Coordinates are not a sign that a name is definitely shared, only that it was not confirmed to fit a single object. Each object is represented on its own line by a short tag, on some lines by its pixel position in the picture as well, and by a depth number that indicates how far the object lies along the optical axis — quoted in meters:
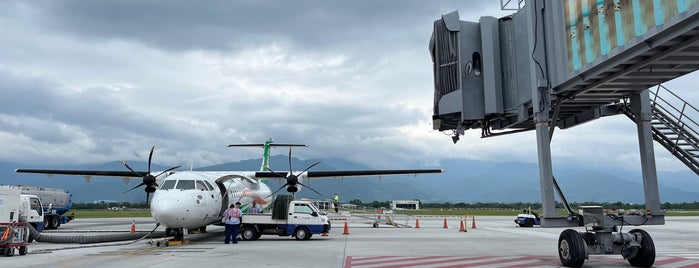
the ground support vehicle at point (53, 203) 30.19
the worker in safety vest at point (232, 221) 18.30
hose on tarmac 18.33
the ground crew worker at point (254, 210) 23.10
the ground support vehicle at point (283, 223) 20.16
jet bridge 7.48
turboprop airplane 16.91
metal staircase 11.22
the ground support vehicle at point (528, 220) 31.19
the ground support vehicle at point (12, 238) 13.95
